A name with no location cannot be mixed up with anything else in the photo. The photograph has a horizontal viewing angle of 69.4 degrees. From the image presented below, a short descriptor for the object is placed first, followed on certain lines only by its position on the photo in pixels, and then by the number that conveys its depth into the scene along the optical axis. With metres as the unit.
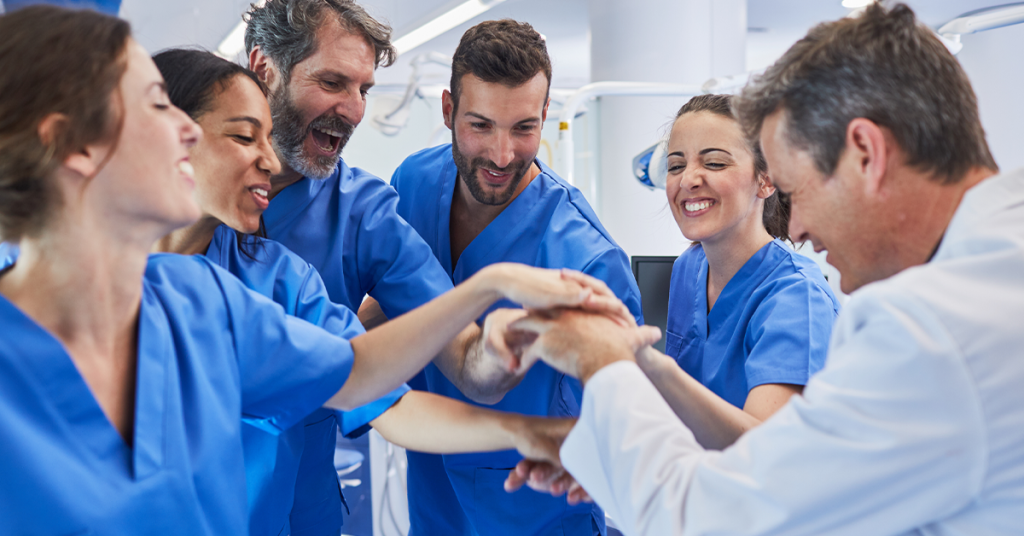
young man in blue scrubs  1.60
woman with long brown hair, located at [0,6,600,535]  0.79
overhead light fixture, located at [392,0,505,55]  4.80
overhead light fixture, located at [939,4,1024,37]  2.31
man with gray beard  1.52
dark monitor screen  2.69
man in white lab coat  0.74
